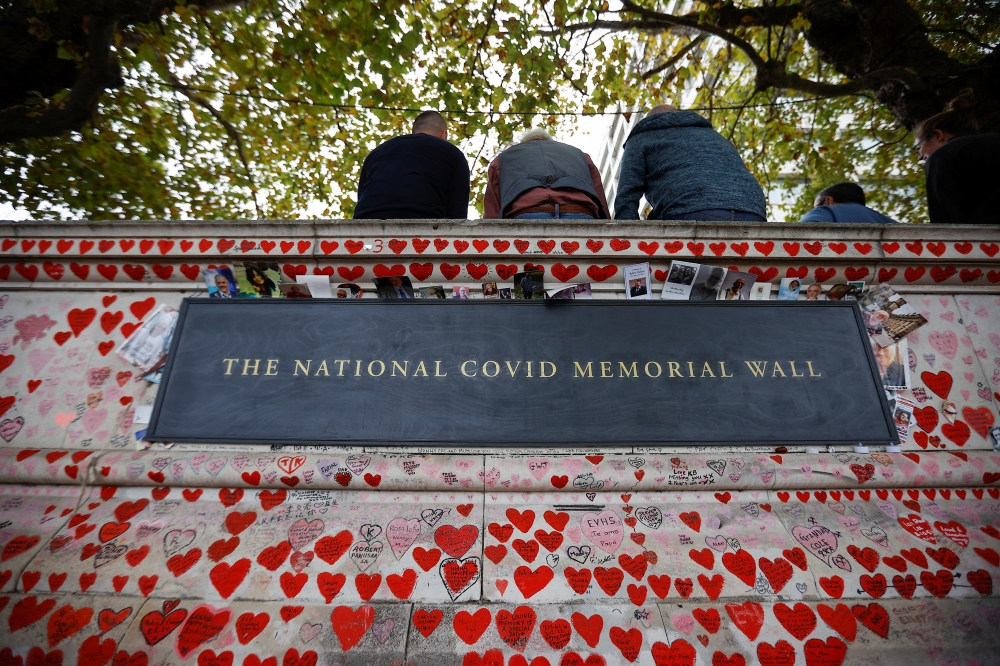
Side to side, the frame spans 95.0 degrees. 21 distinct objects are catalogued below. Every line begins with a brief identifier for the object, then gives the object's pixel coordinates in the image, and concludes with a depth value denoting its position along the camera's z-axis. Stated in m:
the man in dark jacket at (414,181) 2.87
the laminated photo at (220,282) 2.62
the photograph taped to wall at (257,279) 2.61
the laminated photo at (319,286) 2.60
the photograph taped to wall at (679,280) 2.59
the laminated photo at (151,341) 2.46
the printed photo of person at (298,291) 2.62
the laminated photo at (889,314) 2.56
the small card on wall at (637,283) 2.58
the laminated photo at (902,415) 2.36
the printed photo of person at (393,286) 2.57
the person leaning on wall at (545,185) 2.94
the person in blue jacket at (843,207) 3.29
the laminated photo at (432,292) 2.57
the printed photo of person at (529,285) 2.56
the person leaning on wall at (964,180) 2.94
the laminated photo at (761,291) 2.63
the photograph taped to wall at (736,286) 2.60
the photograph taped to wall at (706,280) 2.59
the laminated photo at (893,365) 2.45
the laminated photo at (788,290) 2.62
